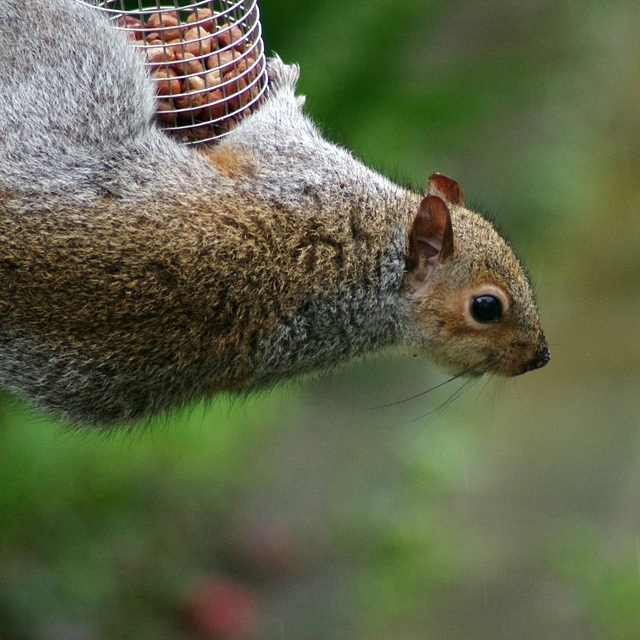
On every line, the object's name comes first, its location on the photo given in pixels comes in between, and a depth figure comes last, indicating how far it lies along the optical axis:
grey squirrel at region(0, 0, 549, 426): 4.95
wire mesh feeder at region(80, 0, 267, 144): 5.41
